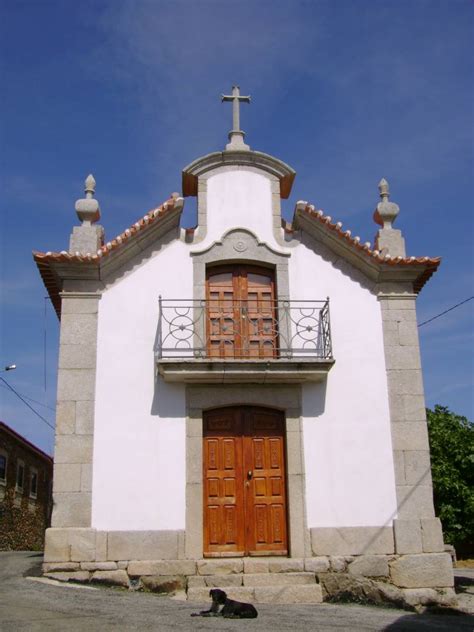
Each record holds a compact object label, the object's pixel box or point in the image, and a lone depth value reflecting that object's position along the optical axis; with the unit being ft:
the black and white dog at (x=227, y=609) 25.72
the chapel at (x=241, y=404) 31.60
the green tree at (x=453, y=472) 43.24
